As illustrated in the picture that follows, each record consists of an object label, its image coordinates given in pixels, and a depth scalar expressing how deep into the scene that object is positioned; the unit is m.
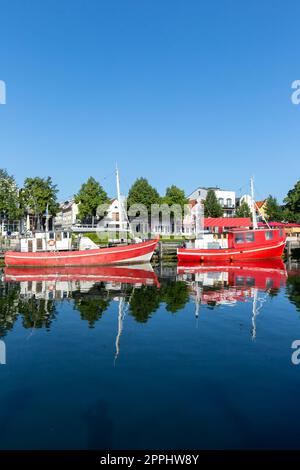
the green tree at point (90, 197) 68.00
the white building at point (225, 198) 97.81
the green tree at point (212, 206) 87.75
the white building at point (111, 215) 77.38
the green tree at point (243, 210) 90.81
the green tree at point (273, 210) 91.62
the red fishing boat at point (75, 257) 40.84
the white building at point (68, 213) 86.31
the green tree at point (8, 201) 58.00
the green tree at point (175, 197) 77.32
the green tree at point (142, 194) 73.25
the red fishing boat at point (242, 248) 45.78
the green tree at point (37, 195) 62.66
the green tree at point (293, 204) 80.21
